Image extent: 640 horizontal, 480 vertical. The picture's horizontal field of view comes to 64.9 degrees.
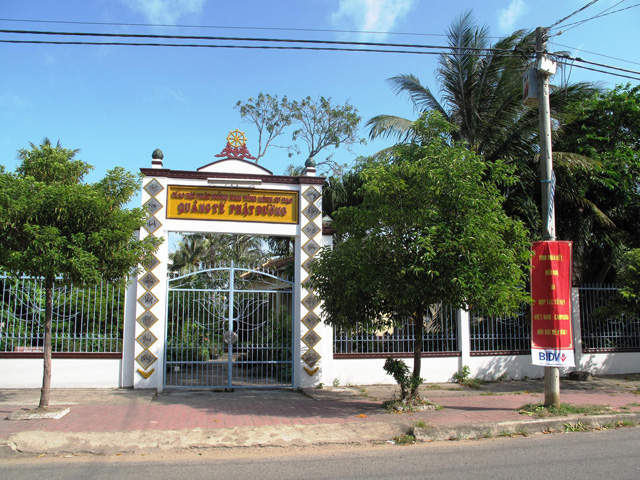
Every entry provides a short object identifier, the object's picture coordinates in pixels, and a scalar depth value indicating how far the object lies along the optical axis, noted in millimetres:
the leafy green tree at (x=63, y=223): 7438
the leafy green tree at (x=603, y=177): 13688
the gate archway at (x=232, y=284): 10594
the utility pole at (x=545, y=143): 8844
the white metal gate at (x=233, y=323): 10906
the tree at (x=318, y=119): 26016
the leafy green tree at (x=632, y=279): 10711
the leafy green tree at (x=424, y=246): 7770
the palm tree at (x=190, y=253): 33328
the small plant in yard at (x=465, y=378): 11773
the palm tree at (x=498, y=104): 13766
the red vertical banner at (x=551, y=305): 8492
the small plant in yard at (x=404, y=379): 8664
